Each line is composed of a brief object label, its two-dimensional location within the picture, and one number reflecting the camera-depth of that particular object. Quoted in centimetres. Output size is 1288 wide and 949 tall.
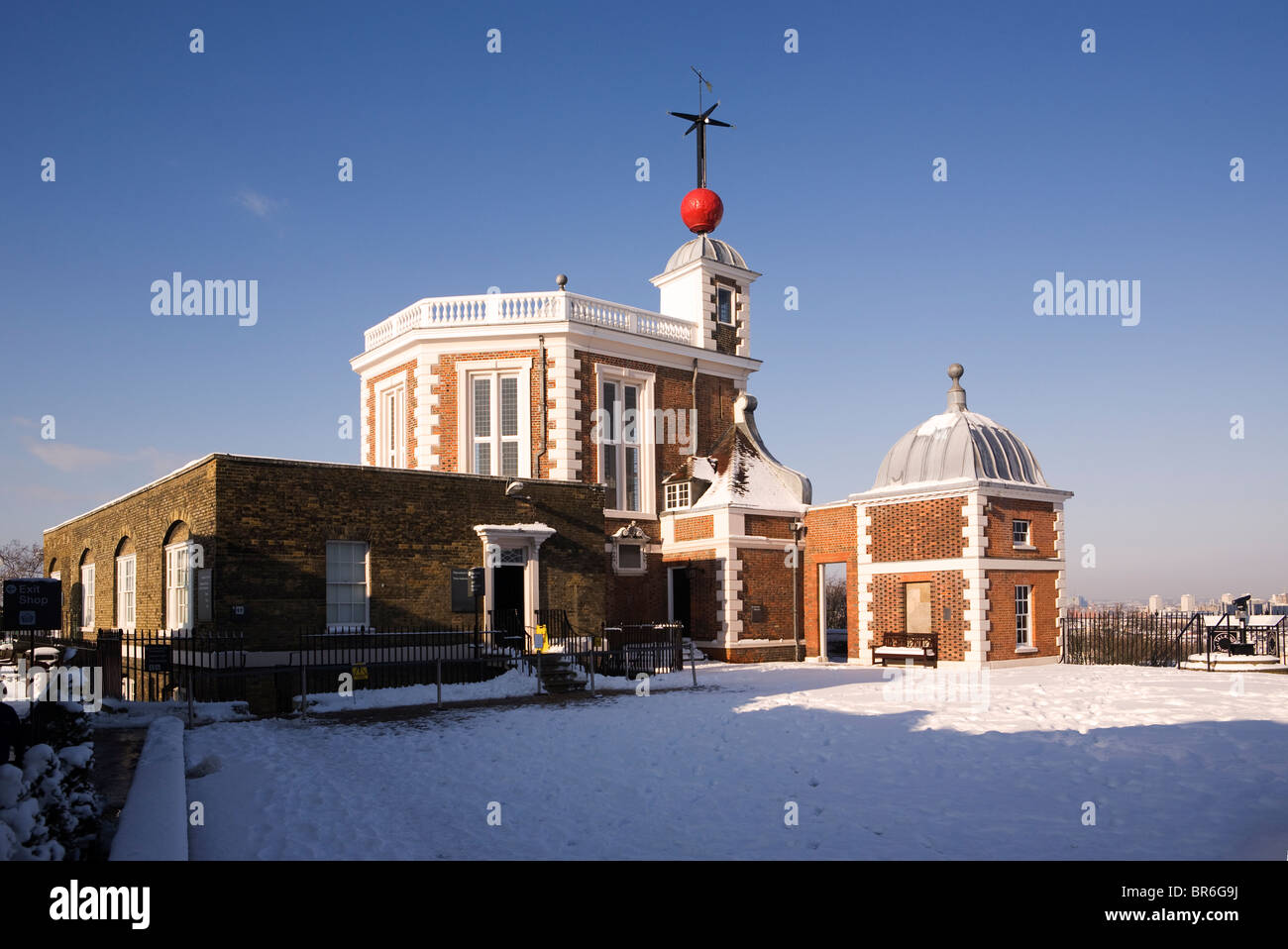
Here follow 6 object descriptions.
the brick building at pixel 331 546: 1817
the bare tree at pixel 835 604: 4502
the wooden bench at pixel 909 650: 2544
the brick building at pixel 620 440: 2744
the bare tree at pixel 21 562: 5866
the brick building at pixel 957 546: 2503
